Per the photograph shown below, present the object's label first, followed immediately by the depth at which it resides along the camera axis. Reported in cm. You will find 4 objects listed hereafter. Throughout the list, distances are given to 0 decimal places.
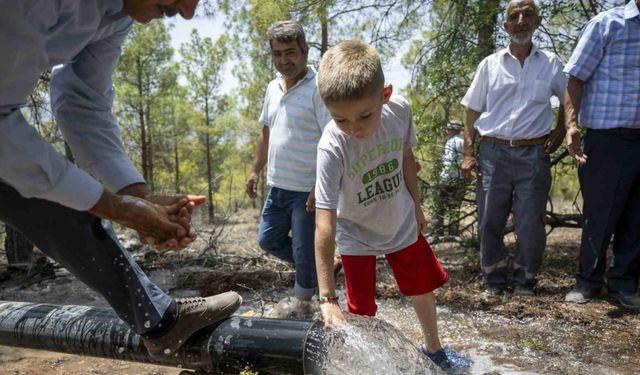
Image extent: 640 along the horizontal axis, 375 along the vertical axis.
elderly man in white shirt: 433
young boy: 240
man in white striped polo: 396
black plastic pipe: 226
